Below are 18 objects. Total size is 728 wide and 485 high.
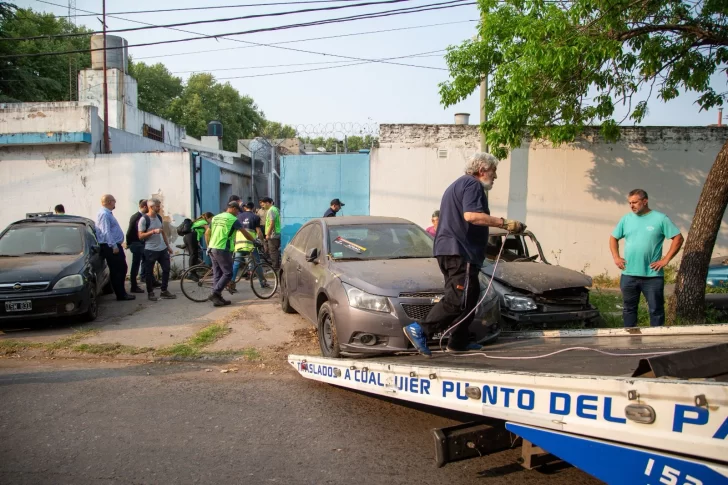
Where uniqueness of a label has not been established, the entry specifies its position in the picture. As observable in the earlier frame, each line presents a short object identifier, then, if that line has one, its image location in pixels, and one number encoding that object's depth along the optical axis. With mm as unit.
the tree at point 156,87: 47969
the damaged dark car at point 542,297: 6625
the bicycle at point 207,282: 9422
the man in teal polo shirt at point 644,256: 5766
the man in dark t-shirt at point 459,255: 4586
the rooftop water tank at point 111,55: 20641
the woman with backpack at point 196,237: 11930
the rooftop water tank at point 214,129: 28375
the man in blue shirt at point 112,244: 9531
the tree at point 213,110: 45750
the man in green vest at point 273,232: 11938
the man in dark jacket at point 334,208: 11516
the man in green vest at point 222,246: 8875
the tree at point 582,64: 8344
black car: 7461
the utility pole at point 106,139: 14594
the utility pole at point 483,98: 10711
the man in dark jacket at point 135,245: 10039
